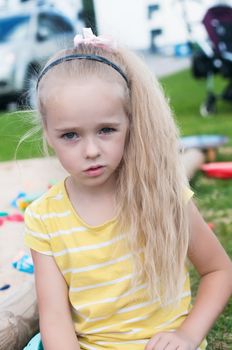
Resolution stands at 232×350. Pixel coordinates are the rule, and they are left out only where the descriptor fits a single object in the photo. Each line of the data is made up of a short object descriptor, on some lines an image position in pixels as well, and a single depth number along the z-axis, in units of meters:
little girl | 1.11
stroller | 7.95
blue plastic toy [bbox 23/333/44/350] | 1.19
